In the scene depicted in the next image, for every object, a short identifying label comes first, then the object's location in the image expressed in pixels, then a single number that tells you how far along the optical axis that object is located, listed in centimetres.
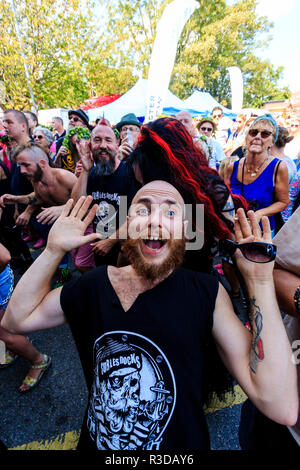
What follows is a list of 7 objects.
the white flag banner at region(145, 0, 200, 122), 722
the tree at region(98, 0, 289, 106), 1906
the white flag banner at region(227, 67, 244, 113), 1363
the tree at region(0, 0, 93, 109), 1232
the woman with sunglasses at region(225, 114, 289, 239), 250
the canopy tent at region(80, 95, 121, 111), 1458
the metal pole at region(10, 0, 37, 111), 1205
